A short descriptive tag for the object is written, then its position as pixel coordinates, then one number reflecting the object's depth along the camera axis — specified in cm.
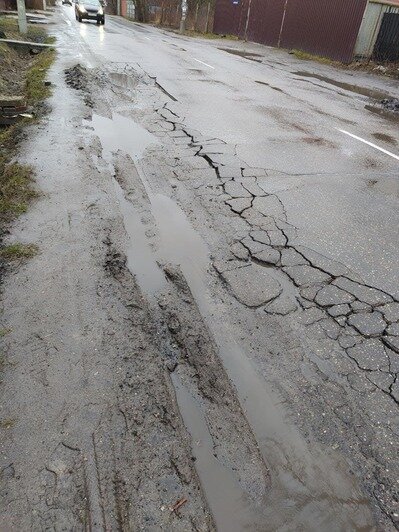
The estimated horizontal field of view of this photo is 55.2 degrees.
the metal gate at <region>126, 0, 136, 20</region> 4335
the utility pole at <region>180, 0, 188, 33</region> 3103
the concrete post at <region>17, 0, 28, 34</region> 1636
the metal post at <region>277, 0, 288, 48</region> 2366
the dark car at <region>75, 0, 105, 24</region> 2775
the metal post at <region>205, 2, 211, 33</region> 3210
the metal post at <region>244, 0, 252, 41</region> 2774
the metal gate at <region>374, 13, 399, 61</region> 1780
